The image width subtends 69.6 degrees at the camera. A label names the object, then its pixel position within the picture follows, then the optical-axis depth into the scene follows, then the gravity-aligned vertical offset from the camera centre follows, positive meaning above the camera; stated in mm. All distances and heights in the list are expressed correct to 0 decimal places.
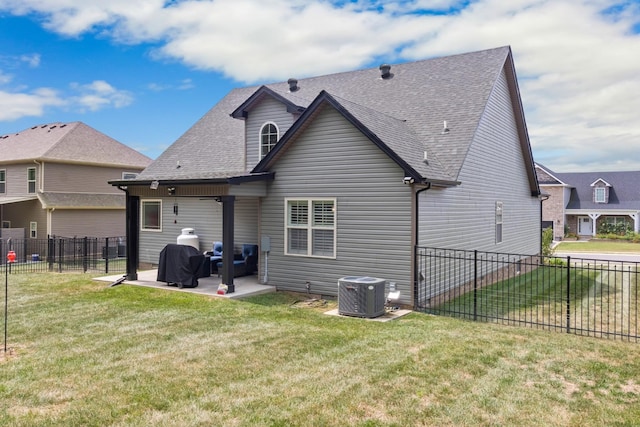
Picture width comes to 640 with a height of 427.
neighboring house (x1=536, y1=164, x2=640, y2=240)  40906 +916
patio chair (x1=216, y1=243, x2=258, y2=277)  13991 -1536
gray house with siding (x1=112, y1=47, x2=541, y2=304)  10820 +936
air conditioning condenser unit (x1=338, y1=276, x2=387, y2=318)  9406 -1751
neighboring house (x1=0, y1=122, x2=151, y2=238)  23734 +1551
